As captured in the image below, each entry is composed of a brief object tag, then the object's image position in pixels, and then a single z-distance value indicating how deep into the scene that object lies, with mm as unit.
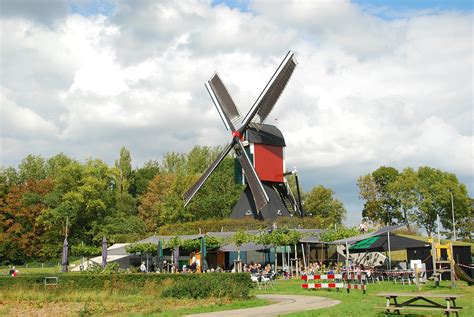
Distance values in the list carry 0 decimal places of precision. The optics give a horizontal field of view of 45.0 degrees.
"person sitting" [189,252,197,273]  34844
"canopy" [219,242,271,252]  35609
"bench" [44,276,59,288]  22812
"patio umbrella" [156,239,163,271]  34719
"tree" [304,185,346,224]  62438
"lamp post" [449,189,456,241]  55275
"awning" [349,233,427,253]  27875
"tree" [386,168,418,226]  57969
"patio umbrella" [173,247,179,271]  33594
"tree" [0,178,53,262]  55262
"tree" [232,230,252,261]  33812
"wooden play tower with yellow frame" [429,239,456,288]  20984
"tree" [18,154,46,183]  71062
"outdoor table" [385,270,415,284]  23505
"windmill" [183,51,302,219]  45625
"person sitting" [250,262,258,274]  29628
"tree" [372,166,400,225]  60562
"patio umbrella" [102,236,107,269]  34012
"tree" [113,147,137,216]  68000
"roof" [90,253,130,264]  43688
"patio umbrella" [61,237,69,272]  37438
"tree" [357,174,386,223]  61531
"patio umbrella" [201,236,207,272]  30841
